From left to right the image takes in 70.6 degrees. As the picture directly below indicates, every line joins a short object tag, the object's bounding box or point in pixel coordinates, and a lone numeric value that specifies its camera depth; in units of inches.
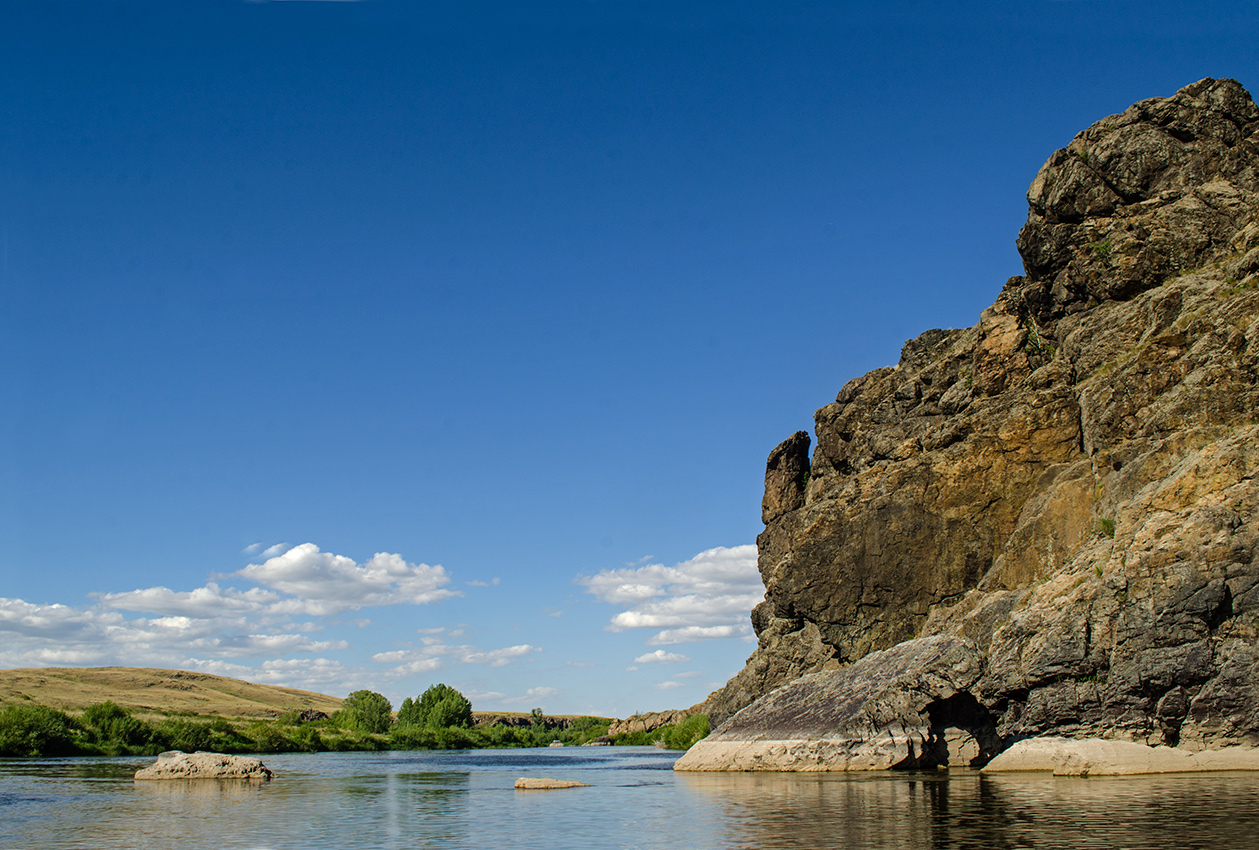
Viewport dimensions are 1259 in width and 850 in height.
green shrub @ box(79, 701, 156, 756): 4001.0
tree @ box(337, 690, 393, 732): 6599.4
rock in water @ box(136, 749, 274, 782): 2000.5
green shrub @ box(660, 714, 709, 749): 5308.6
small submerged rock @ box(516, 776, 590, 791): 1695.4
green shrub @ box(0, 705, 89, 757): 3622.0
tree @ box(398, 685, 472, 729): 6870.1
